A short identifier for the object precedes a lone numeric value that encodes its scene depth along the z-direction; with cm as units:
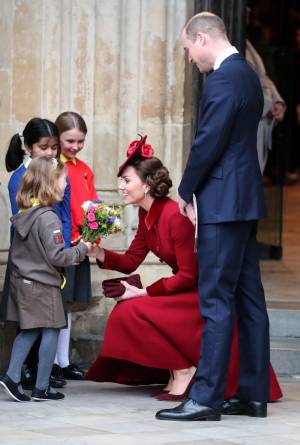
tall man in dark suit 930
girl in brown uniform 1025
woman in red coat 1020
